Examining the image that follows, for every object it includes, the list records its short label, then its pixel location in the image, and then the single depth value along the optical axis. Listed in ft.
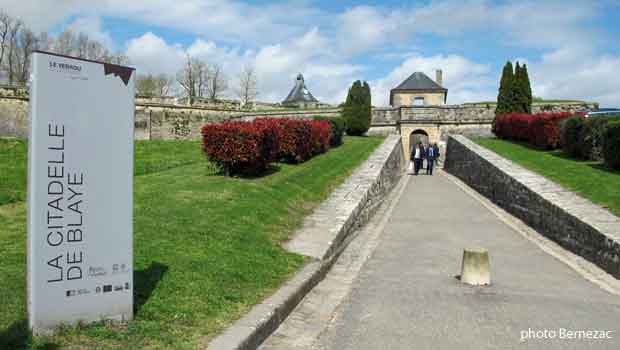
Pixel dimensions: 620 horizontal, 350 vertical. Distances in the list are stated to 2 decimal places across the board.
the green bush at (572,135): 59.16
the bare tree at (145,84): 216.33
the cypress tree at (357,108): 110.73
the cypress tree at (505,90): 106.63
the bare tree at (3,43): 178.19
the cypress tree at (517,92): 105.70
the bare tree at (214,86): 265.54
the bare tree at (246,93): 271.69
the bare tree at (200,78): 259.60
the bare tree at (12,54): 180.14
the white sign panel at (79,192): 13.38
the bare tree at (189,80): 257.55
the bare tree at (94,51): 195.93
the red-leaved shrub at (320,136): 61.82
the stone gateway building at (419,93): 194.18
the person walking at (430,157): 88.63
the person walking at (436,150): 94.52
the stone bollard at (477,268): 24.81
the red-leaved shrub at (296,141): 52.37
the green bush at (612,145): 44.80
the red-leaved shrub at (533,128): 71.05
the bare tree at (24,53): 178.79
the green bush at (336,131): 80.18
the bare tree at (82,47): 196.44
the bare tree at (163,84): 246.68
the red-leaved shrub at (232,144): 39.58
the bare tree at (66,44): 191.11
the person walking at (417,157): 88.94
